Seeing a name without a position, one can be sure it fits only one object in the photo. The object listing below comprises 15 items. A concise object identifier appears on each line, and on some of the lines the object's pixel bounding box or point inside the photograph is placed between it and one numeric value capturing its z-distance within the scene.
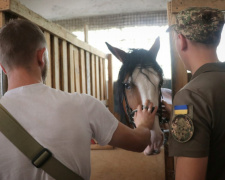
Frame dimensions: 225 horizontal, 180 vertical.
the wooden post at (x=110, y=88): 3.54
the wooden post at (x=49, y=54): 1.80
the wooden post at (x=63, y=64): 2.09
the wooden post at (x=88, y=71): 2.79
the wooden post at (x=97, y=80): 3.21
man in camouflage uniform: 0.70
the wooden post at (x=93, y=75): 2.99
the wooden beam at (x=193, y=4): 1.26
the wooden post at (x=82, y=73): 2.57
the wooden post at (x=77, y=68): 2.42
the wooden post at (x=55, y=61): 1.93
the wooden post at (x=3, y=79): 1.32
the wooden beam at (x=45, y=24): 1.40
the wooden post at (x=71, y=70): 2.26
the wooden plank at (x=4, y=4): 1.33
